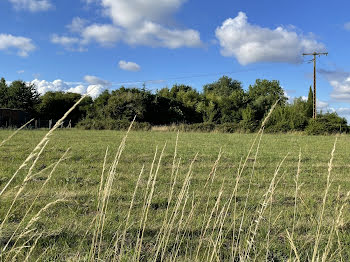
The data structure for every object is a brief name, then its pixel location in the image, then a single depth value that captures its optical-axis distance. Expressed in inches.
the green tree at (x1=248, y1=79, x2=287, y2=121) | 2142.0
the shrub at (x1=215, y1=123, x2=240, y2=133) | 1053.8
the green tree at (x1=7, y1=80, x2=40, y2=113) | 1317.3
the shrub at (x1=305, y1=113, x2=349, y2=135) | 1014.4
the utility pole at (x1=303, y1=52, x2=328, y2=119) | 1159.9
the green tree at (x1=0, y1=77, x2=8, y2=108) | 1339.8
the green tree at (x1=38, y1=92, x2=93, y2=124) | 1353.3
